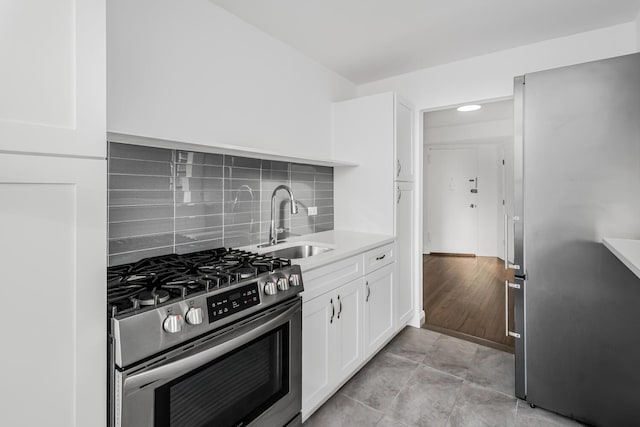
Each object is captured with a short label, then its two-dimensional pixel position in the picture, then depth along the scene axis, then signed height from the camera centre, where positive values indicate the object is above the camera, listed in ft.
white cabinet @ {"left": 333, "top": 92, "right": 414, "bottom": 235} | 8.41 +1.56
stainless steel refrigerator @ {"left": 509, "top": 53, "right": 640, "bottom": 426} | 5.09 -0.43
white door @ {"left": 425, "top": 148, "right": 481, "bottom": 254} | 19.03 +0.75
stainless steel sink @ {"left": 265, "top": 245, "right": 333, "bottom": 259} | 7.13 -0.91
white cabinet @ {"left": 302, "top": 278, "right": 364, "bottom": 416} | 5.40 -2.44
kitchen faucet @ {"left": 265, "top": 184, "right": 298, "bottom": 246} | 7.27 -0.23
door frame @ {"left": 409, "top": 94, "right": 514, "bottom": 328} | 9.60 -0.24
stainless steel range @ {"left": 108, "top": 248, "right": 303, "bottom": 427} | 3.02 -1.47
